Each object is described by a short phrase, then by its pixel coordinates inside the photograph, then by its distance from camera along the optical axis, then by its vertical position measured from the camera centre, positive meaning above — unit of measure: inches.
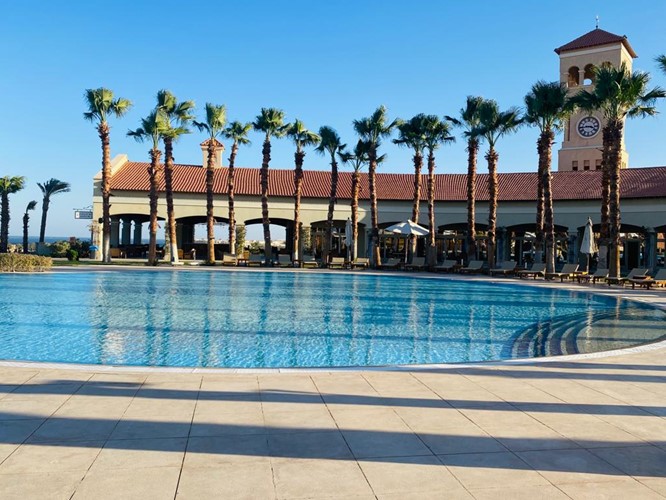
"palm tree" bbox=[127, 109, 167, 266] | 1170.6 +217.6
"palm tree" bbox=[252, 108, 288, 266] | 1266.0 +280.9
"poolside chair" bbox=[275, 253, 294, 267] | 1258.1 -7.6
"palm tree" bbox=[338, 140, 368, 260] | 1263.5 +215.4
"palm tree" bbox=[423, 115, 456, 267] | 1204.5 +253.5
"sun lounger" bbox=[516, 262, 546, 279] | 1031.6 -18.7
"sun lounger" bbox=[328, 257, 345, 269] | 1256.8 -14.6
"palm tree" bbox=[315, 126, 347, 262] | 1261.1 +241.1
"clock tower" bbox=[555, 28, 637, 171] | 1625.2 +533.9
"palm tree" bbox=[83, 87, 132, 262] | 1176.8 +286.8
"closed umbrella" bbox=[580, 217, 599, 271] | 989.8 +30.5
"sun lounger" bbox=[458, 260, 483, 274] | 1130.4 -16.4
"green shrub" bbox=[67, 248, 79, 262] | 1231.9 -3.8
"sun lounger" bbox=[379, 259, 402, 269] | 1240.2 -14.2
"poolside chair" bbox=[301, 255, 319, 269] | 1254.0 -15.5
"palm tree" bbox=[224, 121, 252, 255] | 1301.7 +266.2
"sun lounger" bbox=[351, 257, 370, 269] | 1234.6 -11.2
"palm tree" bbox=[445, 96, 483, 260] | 1144.8 +236.0
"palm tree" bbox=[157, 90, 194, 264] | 1178.6 +258.8
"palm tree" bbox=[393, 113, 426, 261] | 1211.9 +258.4
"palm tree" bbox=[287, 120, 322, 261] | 1278.3 +261.2
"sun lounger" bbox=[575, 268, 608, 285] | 946.1 -25.1
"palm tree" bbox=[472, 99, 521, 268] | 1091.9 +251.3
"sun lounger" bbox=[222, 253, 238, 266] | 1237.1 -9.4
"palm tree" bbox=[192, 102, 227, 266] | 1235.9 +272.8
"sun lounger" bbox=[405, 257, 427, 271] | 1211.2 -13.1
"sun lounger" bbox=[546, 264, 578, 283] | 986.7 -21.8
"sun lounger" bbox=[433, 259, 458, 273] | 1163.9 -15.5
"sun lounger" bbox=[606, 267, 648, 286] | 900.0 -24.8
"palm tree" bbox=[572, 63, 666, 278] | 888.9 +254.1
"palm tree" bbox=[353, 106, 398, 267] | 1237.7 +267.3
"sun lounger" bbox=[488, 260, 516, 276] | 1078.4 -17.0
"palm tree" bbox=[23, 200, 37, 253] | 1577.3 +95.5
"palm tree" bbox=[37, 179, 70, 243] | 1760.6 +197.3
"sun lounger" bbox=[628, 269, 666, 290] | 866.8 -28.0
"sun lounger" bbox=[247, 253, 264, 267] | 1264.8 -10.5
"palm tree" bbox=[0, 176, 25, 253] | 1571.1 +154.8
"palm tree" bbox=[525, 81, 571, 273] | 982.4 +246.7
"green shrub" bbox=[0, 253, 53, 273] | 932.6 -17.2
